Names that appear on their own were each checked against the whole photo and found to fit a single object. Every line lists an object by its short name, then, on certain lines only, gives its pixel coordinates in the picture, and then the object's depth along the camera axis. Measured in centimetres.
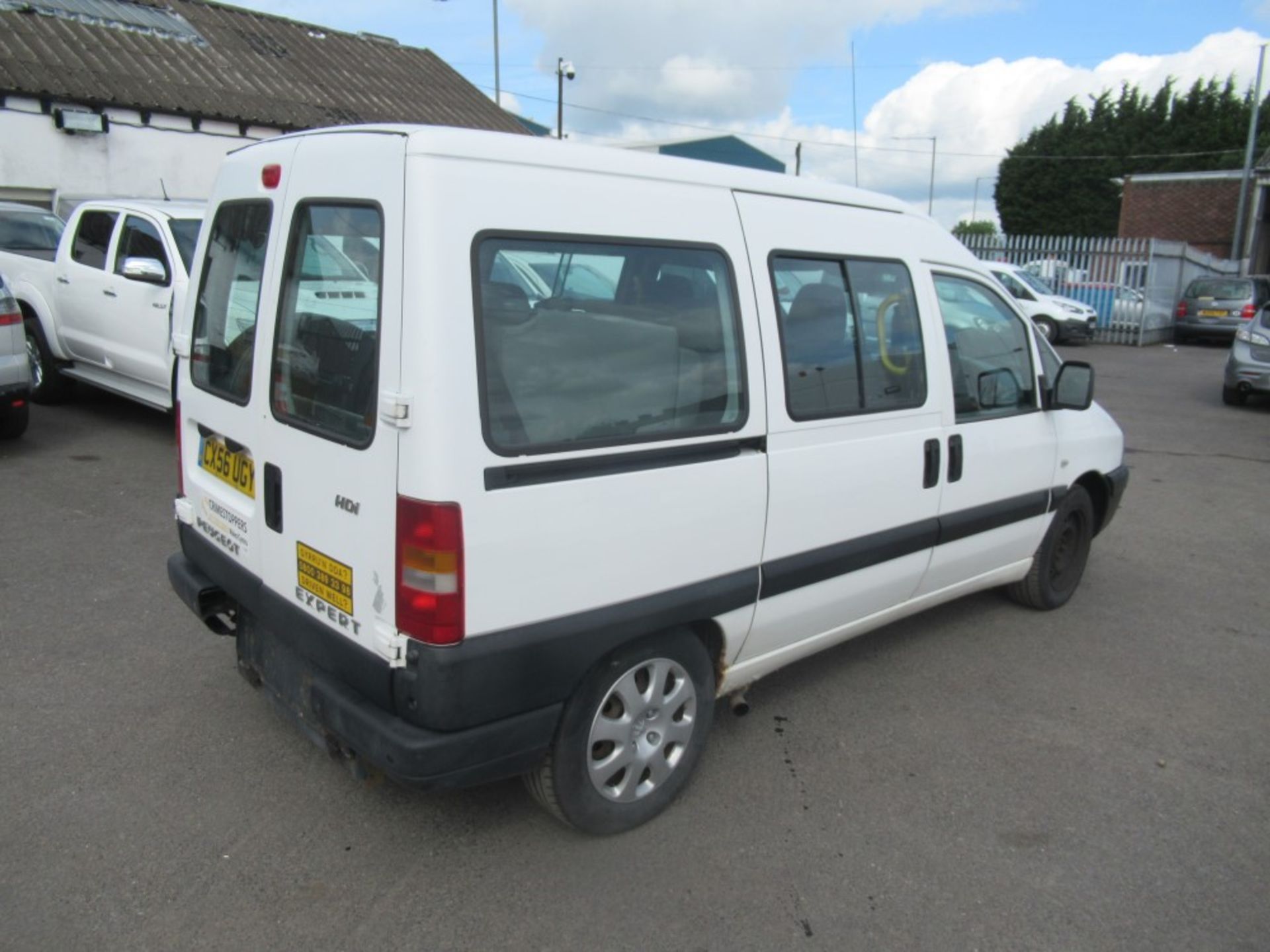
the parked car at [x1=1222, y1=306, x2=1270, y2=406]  1216
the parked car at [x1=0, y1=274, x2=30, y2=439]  709
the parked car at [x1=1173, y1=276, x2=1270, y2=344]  2041
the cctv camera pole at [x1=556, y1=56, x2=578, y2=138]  2953
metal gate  2078
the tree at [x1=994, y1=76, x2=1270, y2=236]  4569
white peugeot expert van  249
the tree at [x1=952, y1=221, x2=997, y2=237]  7800
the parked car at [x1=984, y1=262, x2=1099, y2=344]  1952
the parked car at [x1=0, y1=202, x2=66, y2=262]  984
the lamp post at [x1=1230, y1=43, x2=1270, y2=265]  2747
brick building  3375
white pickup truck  747
